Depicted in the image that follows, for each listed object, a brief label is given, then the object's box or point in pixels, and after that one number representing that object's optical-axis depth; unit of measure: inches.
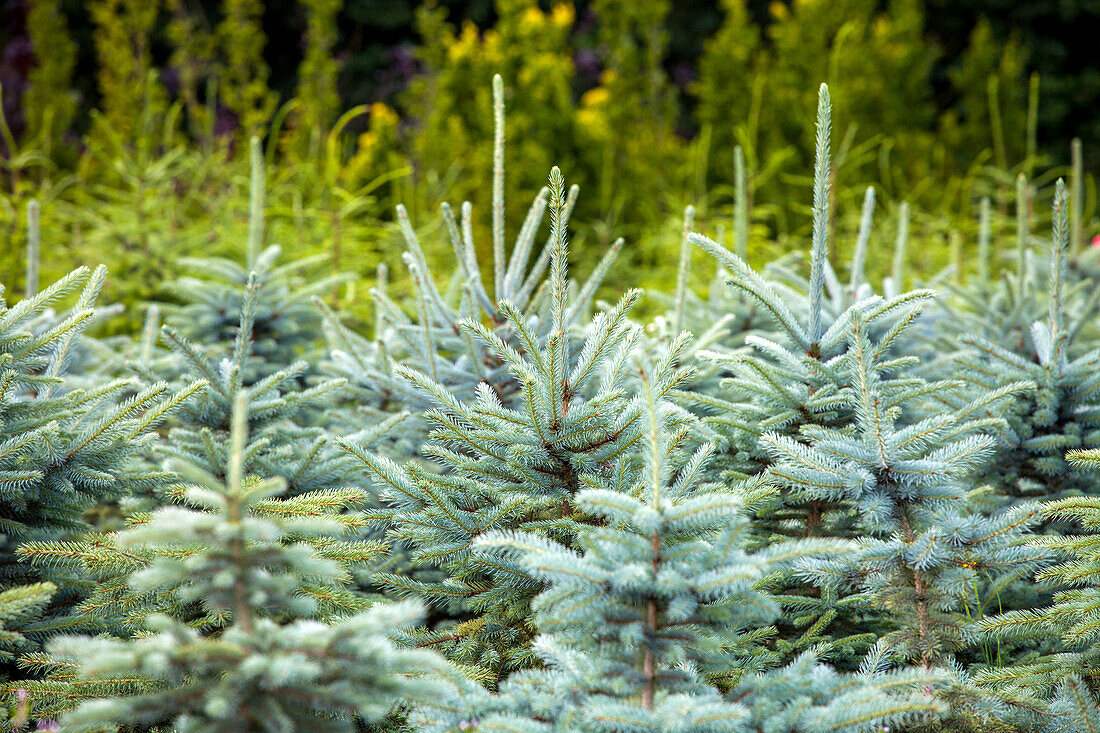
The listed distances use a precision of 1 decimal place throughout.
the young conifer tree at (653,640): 145.5
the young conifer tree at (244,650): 142.3
